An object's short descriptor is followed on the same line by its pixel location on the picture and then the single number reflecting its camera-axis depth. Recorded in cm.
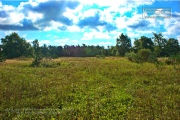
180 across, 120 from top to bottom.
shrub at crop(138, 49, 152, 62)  1971
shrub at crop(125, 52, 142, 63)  1996
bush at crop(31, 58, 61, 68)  1671
